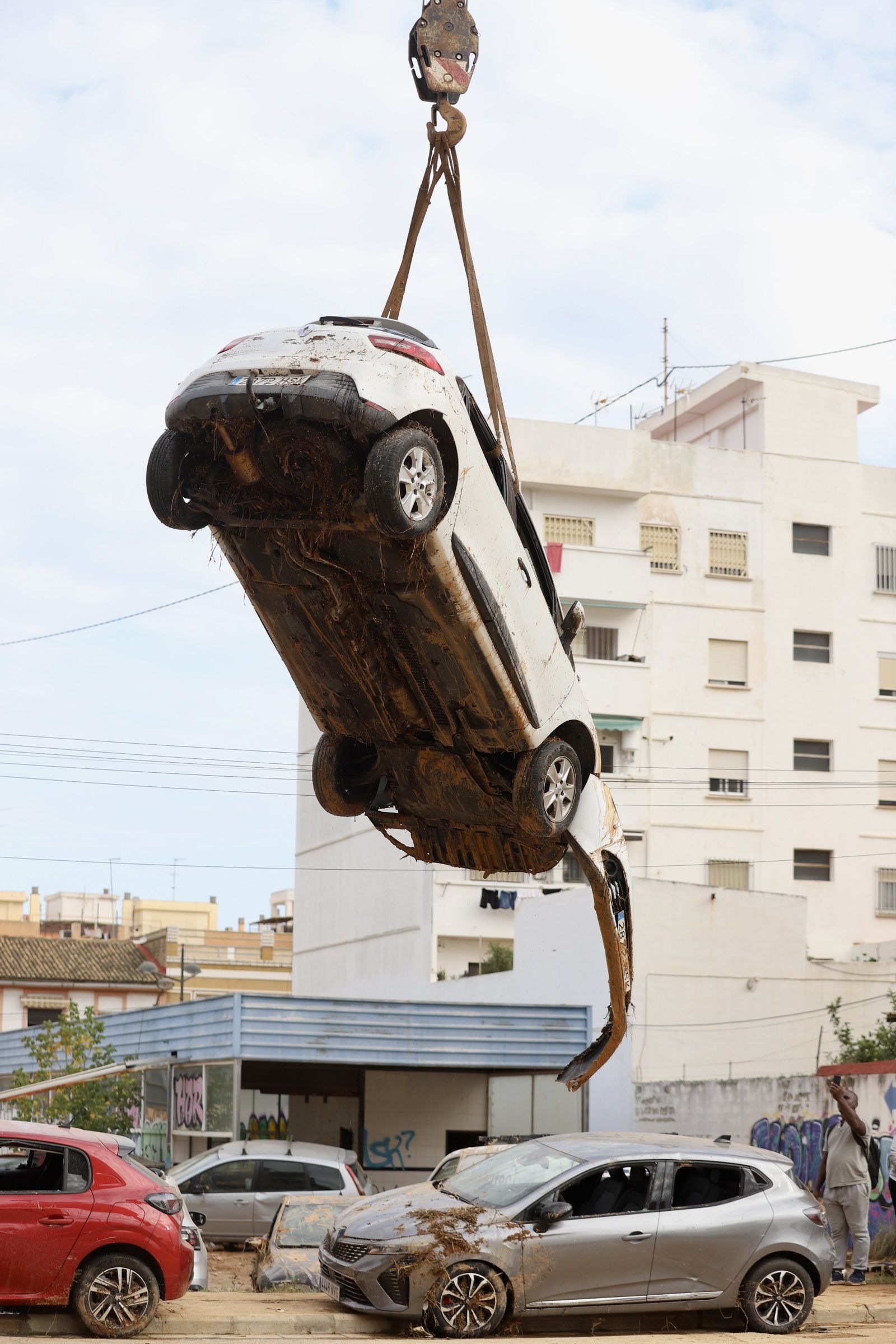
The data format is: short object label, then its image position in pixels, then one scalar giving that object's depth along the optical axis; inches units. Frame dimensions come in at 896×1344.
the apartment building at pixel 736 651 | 1876.2
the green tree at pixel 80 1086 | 1117.1
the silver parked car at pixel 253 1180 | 820.0
